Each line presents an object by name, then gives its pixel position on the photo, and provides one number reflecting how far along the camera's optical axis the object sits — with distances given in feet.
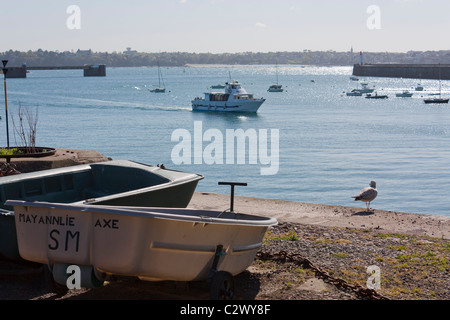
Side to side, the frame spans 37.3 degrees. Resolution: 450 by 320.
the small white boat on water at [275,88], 477.77
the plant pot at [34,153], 49.10
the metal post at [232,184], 29.52
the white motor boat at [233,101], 261.85
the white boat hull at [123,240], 23.40
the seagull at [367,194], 58.70
